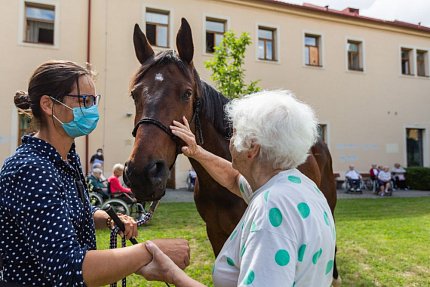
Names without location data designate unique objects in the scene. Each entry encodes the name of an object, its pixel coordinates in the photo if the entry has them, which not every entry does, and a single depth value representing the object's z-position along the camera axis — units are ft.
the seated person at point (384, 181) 54.75
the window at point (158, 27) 52.70
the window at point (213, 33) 56.24
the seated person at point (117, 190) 29.01
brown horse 6.90
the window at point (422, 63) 73.46
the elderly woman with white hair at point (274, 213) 4.14
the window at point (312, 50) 63.67
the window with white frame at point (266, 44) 60.13
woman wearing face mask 4.33
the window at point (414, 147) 70.64
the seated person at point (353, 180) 55.93
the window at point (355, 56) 67.41
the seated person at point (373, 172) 58.56
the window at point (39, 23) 47.21
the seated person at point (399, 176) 64.23
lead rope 5.72
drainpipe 47.85
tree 34.58
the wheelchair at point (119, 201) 27.27
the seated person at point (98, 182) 28.96
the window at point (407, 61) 72.18
